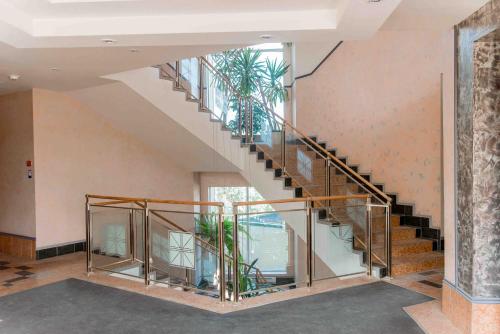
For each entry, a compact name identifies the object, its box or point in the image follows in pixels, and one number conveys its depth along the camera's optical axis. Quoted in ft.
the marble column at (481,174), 11.74
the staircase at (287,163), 19.61
